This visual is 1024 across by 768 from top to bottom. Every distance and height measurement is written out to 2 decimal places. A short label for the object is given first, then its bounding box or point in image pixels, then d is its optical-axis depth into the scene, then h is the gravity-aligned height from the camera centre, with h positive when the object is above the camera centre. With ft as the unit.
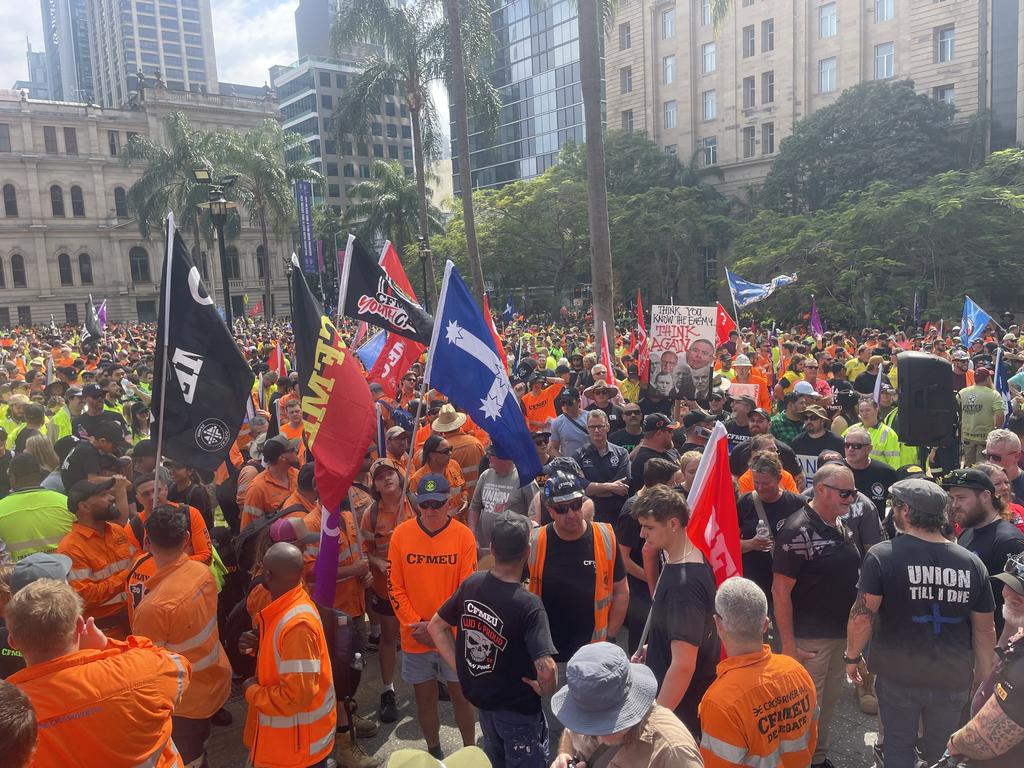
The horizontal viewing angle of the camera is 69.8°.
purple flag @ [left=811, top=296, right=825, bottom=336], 60.61 -3.40
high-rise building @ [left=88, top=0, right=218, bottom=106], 416.05 +159.00
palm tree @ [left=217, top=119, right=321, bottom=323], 141.49 +26.89
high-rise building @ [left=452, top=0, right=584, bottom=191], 193.16 +56.98
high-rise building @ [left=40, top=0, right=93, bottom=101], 504.02 +190.81
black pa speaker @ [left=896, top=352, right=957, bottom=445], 18.61 -3.06
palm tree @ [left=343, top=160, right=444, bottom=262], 151.64 +20.38
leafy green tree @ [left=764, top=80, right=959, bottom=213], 115.65 +22.19
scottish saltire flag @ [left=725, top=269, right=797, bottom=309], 53.26 -0.33
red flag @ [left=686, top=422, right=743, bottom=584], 12.41 -3.82
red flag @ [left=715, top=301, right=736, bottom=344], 42.47 -2.30
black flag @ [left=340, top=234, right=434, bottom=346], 24.12 +0.13
